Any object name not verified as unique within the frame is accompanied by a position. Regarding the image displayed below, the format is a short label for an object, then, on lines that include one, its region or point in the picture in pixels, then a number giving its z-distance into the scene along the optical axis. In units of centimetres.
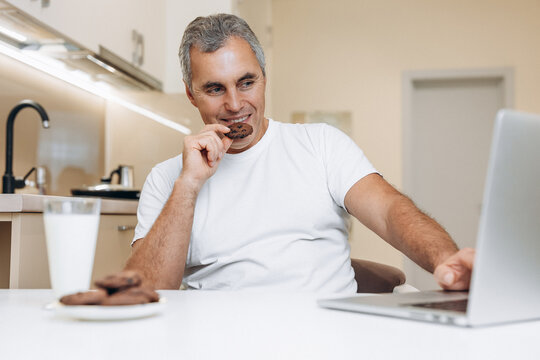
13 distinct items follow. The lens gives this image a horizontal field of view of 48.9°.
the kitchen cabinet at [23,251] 164
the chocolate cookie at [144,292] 67
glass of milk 73
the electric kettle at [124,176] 298
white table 52
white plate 64
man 137
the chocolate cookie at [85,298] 66
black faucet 216
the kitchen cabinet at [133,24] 226
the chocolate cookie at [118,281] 66
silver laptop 59
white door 507
